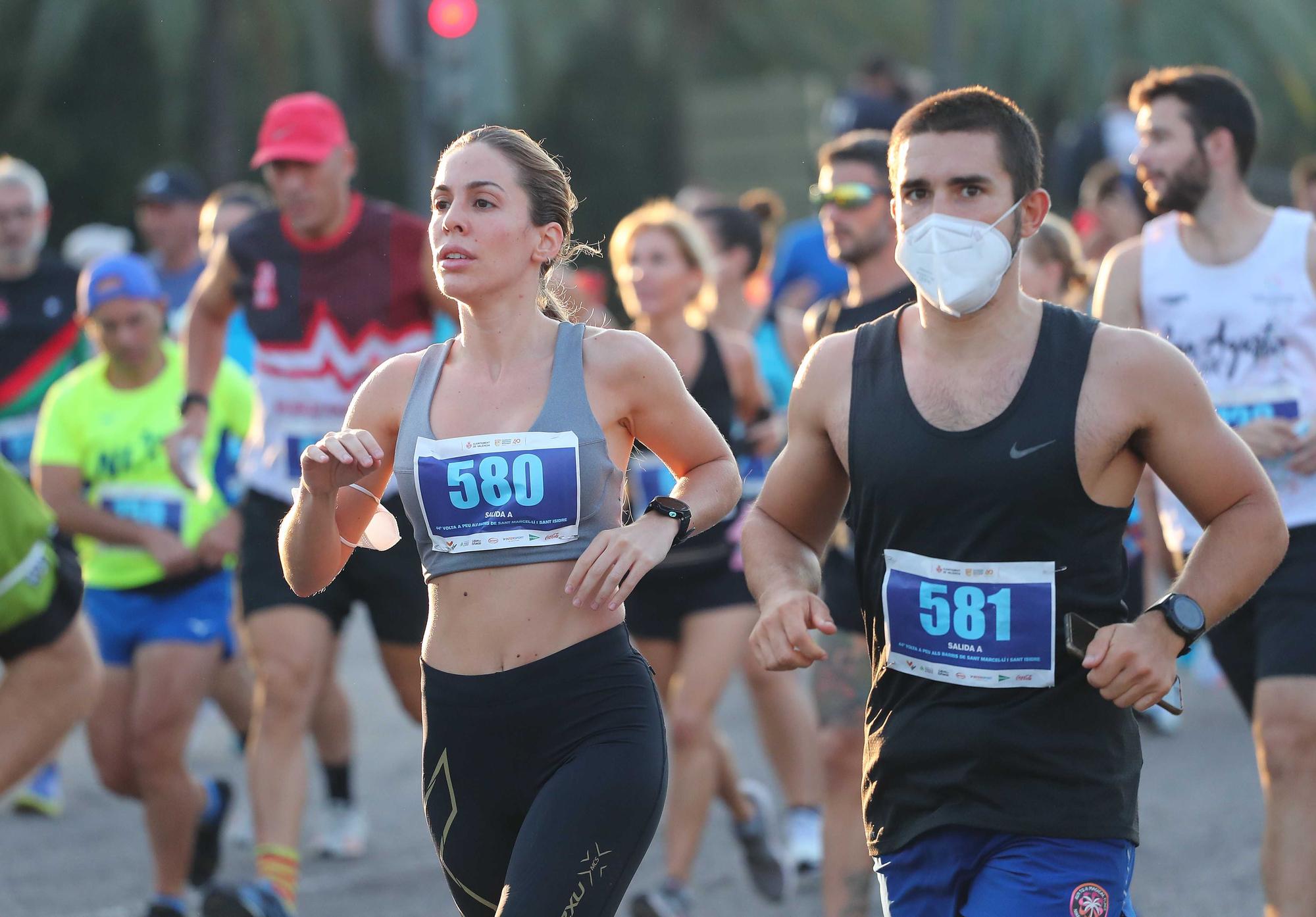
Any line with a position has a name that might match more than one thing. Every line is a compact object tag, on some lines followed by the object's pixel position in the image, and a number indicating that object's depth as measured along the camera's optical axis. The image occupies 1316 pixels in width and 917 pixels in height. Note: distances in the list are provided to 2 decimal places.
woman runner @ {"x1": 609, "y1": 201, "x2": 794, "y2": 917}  13.35
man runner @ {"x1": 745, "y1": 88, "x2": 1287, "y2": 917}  7.16
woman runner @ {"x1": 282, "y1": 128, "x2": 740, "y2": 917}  7.74
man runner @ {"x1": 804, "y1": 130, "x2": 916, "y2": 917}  11.56
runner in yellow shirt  13.48
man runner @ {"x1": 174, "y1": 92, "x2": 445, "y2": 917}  13.10
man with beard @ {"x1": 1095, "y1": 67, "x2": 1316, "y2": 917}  10.29
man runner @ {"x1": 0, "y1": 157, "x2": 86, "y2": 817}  18.06
